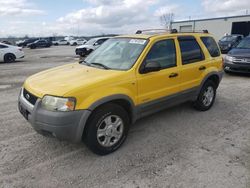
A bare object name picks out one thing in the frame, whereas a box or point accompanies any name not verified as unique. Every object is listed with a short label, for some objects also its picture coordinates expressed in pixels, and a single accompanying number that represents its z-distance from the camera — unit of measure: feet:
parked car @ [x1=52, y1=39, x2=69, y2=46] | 124.79
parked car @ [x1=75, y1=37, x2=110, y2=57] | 51.48
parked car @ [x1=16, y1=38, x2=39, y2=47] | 107.98
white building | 82.56
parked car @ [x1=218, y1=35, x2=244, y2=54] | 53.69
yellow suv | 8.38
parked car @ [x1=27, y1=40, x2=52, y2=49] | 95.32
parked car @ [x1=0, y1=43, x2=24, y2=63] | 41.15
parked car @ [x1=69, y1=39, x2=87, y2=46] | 119.80
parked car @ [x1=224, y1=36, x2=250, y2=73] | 24.33
